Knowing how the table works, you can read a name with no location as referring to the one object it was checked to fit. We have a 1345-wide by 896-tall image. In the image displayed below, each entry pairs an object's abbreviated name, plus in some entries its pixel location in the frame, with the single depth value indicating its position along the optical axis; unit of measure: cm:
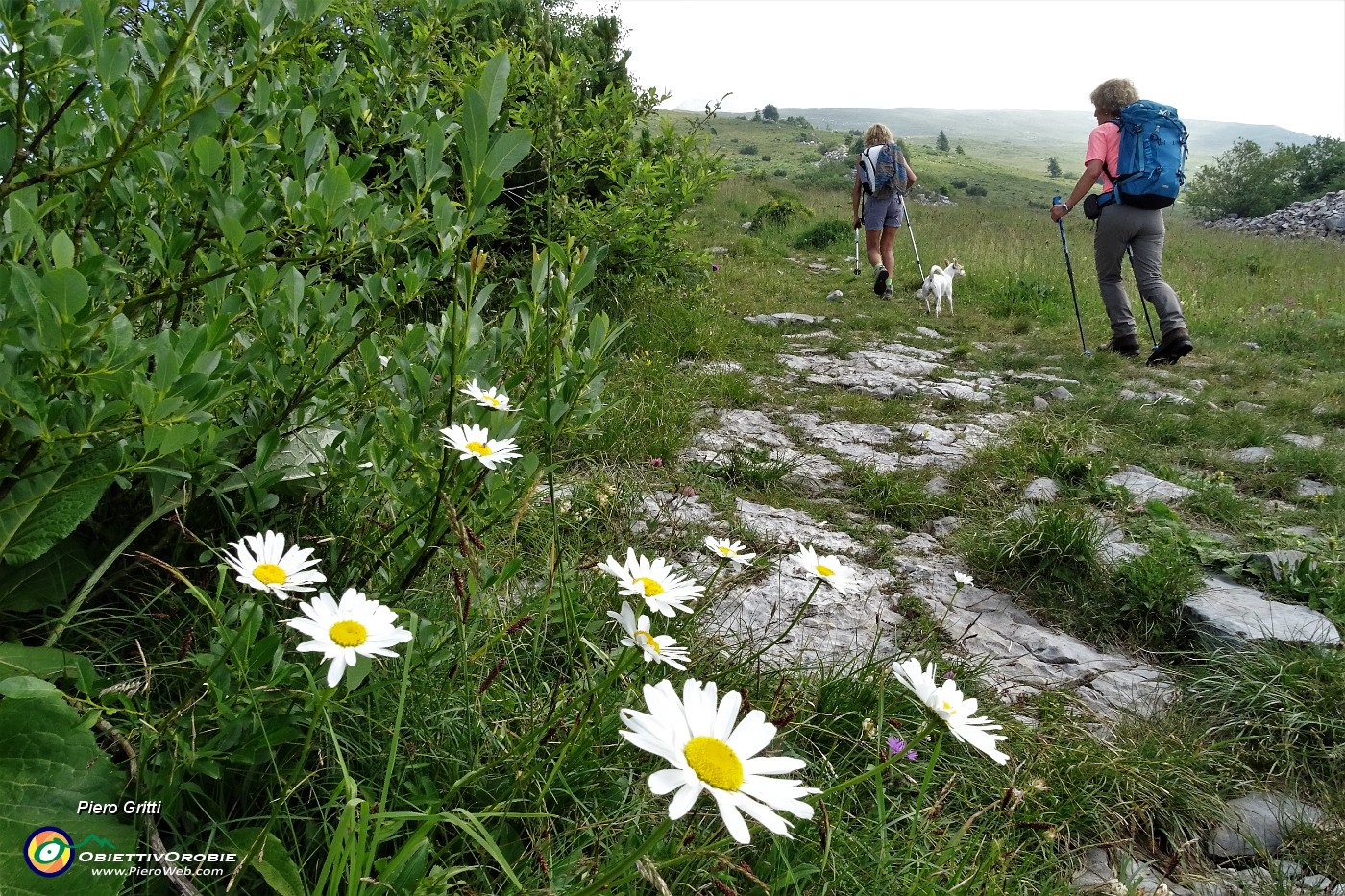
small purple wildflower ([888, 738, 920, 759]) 172
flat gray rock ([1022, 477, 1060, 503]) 384
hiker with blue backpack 670
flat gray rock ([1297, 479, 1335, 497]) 416
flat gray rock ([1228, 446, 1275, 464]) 466
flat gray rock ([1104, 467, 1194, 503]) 398
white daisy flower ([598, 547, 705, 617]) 116
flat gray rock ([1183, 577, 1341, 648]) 257
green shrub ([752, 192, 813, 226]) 1555
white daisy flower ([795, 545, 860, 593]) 152
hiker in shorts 988
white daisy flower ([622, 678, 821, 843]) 72
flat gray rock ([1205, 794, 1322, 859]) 184
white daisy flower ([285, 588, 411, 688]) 87
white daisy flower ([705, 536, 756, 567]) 150
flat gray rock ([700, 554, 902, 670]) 227
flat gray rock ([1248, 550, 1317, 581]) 305
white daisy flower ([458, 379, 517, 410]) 133
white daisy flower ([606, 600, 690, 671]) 102
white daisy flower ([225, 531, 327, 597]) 101
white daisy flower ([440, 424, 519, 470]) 122
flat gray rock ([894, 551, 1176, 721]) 240
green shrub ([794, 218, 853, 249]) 1376
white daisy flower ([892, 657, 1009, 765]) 100
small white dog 922
